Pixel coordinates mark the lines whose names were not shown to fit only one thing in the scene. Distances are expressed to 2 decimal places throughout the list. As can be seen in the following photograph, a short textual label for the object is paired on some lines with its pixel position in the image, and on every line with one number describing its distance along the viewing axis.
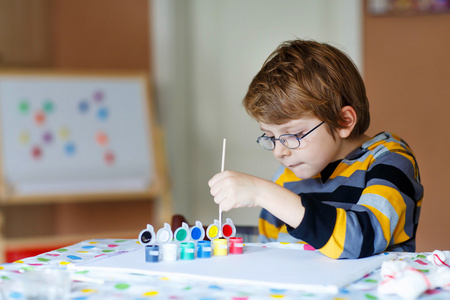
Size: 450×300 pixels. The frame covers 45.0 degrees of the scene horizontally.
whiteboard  2.81
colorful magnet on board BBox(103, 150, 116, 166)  2.93
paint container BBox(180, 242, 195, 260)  0.97
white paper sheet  0.80
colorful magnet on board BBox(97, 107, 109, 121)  2.96
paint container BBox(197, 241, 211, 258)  0.99
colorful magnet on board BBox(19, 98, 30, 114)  2.86
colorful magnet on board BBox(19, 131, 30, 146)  2.82
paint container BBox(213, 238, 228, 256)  1.02
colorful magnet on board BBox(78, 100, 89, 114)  2.95
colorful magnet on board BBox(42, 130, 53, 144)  2.88
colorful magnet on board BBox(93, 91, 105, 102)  2.97
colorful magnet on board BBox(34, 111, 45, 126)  2.88
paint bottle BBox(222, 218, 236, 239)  1.09
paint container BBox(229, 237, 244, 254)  1.04
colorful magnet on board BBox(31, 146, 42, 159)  2.84
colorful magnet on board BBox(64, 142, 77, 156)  2.90
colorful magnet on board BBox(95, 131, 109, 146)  2.94
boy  0.99
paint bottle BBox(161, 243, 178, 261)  0.96
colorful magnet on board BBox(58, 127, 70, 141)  2.90
